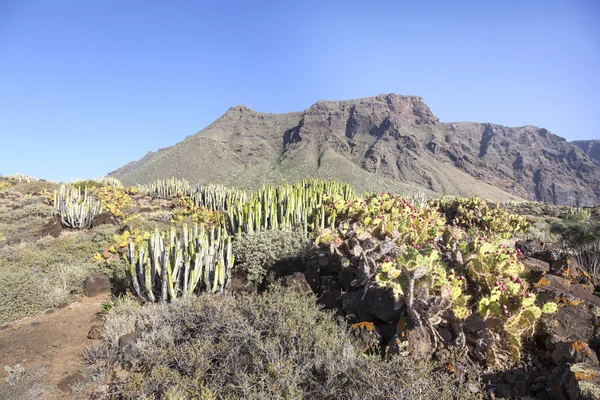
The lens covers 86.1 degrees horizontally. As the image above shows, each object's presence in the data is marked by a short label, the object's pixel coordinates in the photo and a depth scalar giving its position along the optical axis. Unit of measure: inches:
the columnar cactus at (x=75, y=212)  418.6
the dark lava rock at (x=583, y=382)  88.7
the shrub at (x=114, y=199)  481.7
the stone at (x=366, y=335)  136.3
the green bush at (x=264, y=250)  240.2
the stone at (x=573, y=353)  109.1
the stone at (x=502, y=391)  109.8
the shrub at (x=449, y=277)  129.9
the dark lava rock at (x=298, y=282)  189.2
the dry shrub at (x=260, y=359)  108.8
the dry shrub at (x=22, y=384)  127.5
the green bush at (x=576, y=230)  359.3
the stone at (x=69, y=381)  138.6
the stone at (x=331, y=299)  178.6
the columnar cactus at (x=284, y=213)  291.3
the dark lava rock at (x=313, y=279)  206.2
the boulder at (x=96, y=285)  247.9
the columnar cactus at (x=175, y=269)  211.3
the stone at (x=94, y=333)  181.2
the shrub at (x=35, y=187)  619.6
